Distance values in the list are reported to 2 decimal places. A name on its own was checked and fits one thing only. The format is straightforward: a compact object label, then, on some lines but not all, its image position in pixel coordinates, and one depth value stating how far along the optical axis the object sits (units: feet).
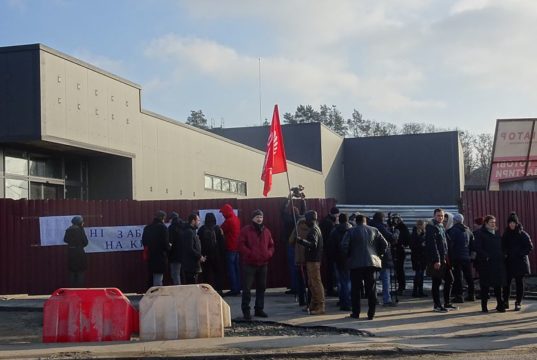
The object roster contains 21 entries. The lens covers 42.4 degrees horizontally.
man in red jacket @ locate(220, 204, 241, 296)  50.57
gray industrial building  57.57
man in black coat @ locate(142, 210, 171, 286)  47.14
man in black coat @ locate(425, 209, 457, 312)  41.88
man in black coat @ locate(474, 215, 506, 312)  42.24
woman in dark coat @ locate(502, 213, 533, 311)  42.70
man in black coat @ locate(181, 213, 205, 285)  44.37
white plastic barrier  35.14
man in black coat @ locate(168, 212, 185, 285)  46.91
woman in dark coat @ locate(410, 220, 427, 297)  48.01
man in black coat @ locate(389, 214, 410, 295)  49.21
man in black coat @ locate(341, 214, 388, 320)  39.21
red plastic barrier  35.04
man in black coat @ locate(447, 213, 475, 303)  44.86
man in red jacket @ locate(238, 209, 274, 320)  40.01
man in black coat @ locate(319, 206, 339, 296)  45.50
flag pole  44.45
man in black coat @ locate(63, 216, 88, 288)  47.88
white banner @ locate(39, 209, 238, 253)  52.08
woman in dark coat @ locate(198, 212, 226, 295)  48.39
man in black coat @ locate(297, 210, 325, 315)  40.75
